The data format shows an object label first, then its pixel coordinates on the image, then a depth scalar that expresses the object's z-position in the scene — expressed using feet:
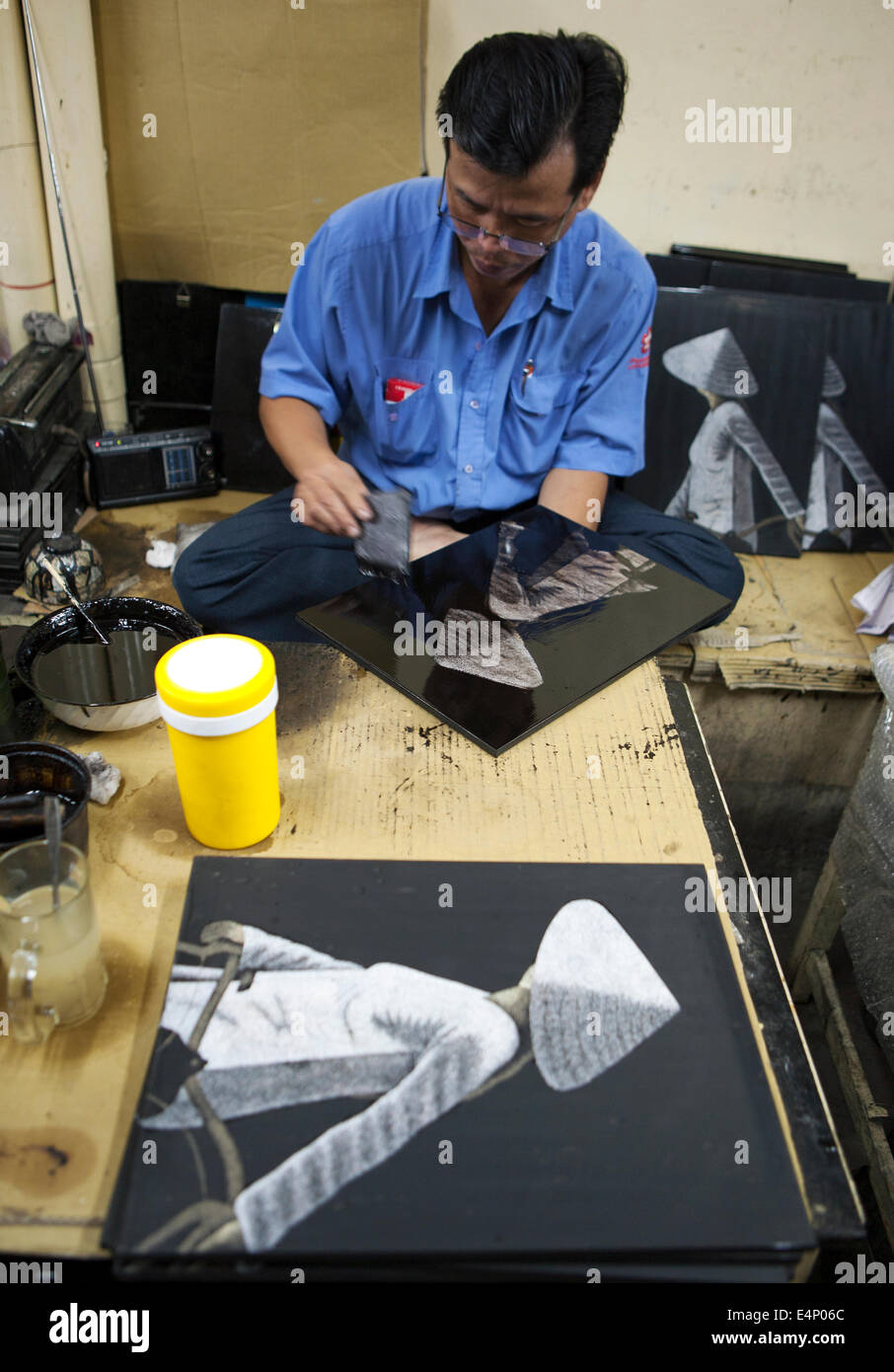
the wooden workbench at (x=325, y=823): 2.63
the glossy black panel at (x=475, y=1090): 2.45
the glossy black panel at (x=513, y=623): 4.11
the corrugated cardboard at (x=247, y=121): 7.00
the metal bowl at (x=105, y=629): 3.80
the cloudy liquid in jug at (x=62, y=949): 2.67
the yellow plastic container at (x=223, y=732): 3.02
